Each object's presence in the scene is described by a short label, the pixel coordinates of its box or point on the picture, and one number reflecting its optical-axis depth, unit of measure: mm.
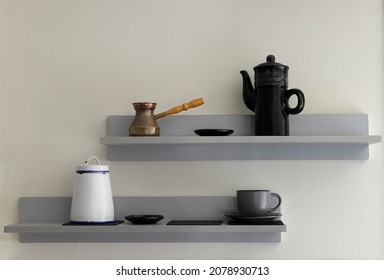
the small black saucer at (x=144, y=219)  1635
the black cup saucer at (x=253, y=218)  1639
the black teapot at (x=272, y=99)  1670
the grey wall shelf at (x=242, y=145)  1755
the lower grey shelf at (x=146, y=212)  1754
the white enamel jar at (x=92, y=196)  1653
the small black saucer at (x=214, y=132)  1656
